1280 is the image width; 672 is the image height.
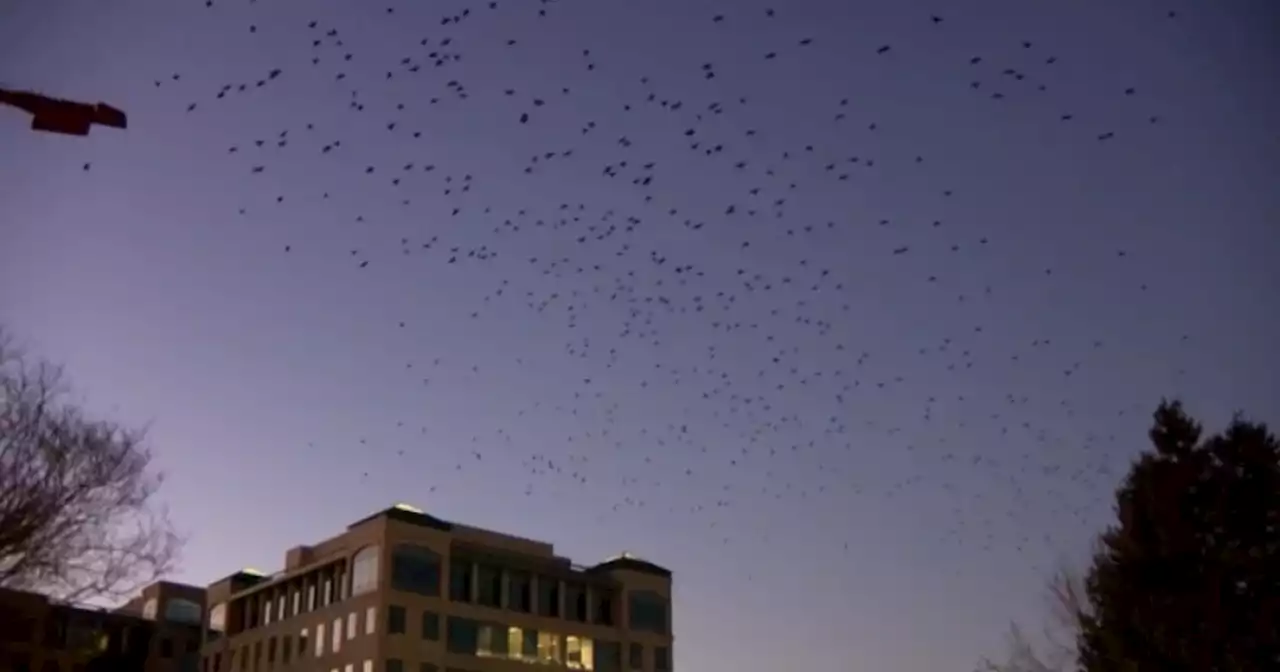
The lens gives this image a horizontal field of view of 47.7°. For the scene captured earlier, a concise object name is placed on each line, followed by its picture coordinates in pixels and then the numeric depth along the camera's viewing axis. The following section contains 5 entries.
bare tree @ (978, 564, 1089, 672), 39.97
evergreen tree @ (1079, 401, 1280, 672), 35.94
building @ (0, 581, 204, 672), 85.44
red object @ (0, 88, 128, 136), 14.24
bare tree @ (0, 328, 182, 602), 23.03
